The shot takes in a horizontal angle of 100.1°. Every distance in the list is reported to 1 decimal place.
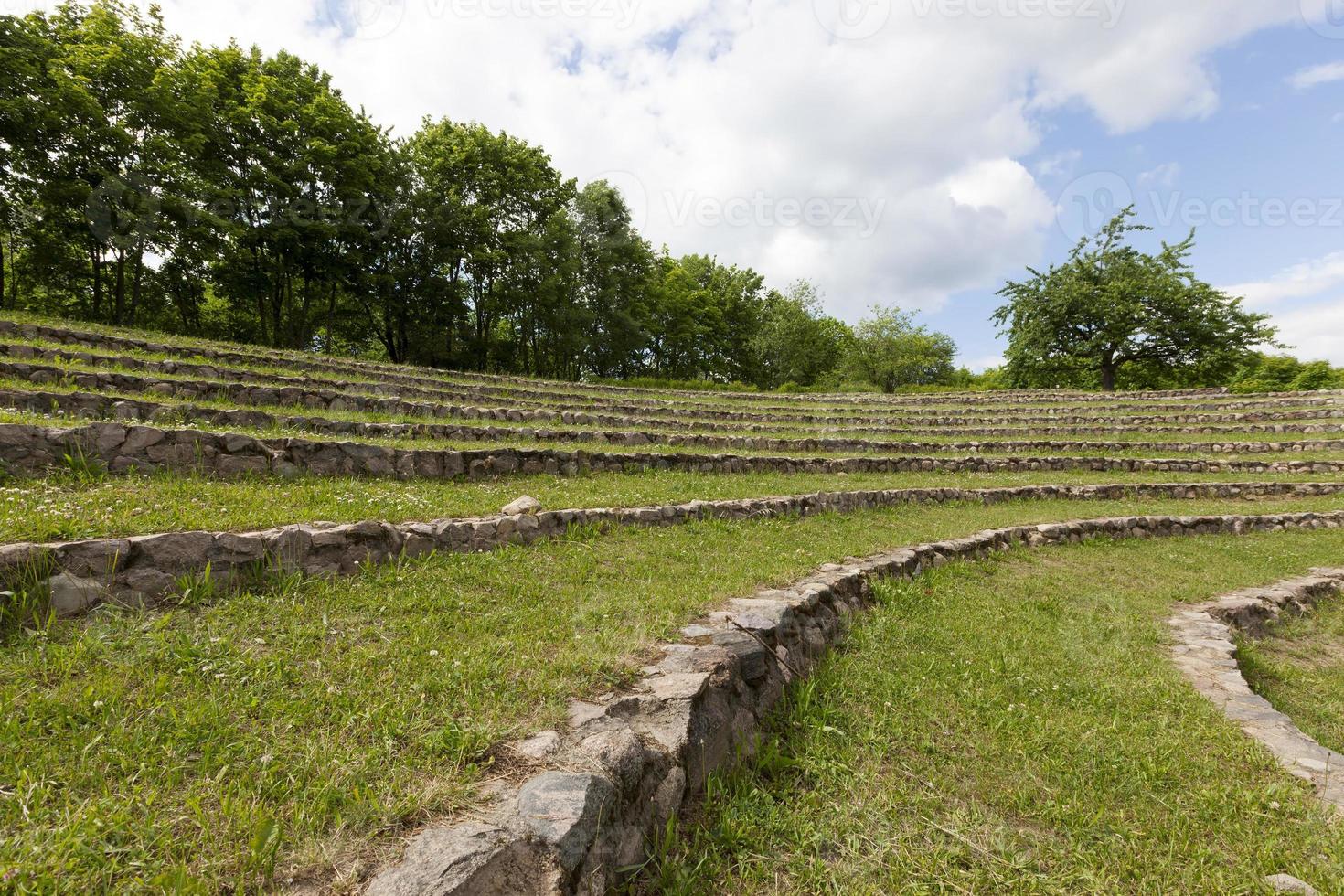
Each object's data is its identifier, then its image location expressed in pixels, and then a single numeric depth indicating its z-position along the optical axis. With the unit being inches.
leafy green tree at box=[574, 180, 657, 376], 1713.8
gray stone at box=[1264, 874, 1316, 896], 118.4
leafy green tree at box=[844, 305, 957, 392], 2134.6
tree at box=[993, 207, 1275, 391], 1676.2
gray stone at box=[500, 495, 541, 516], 299.1
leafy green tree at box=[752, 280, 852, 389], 2336.2
